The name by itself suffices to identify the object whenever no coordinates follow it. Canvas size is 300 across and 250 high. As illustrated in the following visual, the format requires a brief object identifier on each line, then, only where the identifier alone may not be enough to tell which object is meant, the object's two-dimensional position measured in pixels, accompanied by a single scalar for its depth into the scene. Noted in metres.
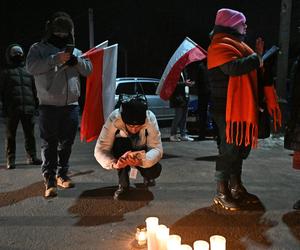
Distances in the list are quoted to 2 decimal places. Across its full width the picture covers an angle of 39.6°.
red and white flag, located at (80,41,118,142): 5.61
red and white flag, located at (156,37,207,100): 6.88
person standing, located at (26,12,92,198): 4.57
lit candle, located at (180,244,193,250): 2.73
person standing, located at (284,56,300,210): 4.29
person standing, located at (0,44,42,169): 6.18
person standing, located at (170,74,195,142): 8.70
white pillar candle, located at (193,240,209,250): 2.77
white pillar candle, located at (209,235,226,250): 2.84
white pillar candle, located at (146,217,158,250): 3.03
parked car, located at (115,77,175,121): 11.52
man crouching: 4.38
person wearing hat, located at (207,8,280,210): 4.07
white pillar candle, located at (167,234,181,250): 2.79
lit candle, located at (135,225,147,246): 3.50
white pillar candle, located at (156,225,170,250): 2.94
